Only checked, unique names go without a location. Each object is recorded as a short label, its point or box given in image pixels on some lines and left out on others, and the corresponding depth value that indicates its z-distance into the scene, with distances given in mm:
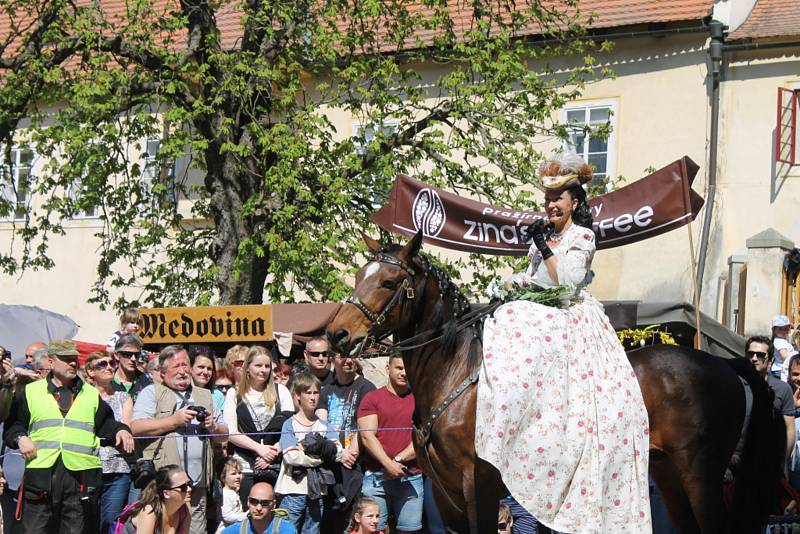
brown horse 7258
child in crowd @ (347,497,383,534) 8750
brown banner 10516
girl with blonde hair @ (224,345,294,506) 9680
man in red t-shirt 9273
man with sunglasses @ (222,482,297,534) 8445
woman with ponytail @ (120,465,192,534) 8250
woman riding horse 6949
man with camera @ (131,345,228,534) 9430
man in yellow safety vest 9266
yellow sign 12477
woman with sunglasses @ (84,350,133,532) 9656
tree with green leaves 16438
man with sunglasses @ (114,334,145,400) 10117
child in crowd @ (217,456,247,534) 9578
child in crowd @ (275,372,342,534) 9352
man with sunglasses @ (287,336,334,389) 10508
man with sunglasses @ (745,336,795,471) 9492
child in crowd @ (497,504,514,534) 9391
